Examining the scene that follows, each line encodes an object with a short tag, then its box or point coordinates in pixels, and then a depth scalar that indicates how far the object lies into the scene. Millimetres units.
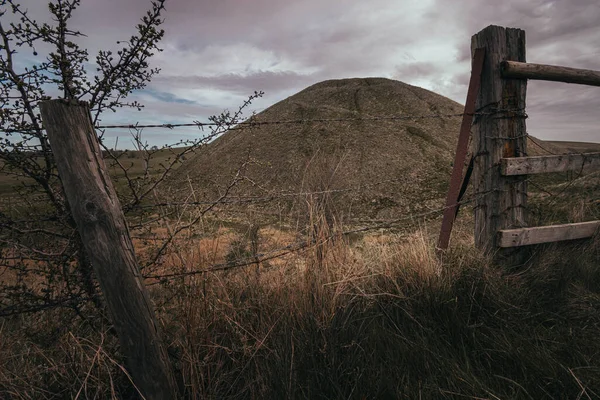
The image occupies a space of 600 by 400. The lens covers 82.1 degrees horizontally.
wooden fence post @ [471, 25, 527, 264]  3131
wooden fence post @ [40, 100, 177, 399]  1651
